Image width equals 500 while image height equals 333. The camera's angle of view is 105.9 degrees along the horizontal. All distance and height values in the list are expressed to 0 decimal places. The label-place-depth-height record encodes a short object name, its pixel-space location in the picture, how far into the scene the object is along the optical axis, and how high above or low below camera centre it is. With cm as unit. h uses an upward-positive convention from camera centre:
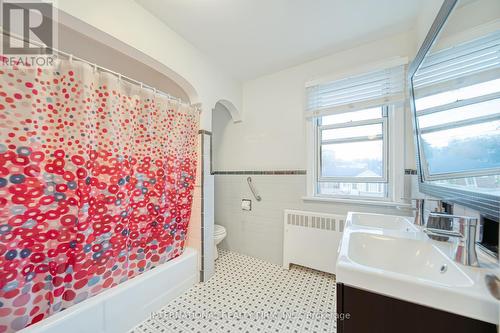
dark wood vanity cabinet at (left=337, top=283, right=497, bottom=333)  51 -45
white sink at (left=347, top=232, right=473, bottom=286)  76 -39
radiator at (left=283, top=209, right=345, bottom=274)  182 -72
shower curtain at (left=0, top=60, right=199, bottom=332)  92 -10
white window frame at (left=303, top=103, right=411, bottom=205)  161 +7
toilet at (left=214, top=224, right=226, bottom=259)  216 -78
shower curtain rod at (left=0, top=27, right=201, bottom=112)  92 +65
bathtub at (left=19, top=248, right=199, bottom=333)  104 -89
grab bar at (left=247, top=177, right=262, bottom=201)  230 -27
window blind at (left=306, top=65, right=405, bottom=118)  162 +72
